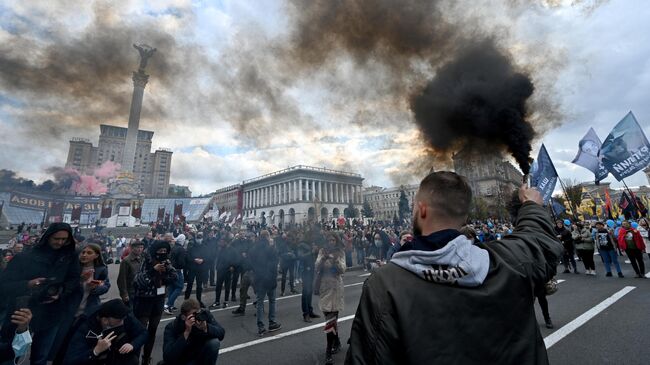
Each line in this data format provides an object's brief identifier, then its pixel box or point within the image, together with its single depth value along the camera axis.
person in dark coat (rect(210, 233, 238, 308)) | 8.57
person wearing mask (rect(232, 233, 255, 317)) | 7.51
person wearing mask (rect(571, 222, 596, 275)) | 10.19
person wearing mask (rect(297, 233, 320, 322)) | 6.74
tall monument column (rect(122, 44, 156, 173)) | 54.16
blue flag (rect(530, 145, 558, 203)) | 8.75
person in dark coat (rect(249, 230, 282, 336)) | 6.12
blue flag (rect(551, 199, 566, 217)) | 15.45
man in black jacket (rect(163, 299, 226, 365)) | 3.49
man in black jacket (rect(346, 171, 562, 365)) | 1.17
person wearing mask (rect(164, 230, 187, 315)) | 7.61
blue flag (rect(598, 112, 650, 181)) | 10.50
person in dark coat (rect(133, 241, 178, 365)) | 4.91
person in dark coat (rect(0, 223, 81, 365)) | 3.54
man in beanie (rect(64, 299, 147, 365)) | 3.10
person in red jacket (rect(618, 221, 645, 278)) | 9.15
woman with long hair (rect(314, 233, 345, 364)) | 4.70
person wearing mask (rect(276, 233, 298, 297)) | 9.65
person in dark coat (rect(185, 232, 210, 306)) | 8.34
